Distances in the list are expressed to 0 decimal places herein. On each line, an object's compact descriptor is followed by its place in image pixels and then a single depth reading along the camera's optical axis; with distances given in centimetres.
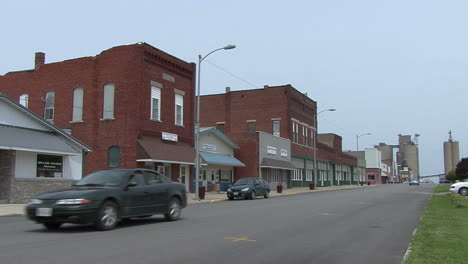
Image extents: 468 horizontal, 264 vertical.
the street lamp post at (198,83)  2633
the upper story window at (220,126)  5719
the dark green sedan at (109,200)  1076
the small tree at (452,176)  8617
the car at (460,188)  3270
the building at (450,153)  17450
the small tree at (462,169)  7181
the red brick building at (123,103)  2923
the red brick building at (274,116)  5394
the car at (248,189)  2852
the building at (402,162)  18134
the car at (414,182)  8522
